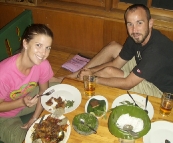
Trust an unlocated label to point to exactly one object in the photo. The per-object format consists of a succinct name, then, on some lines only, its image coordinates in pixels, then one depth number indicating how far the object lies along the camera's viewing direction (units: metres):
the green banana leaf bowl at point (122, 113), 1.33
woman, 1.66
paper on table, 3.09
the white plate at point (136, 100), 1.62
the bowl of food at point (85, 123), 1.46
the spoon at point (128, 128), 1.38
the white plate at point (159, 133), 1.45
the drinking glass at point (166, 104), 1.57
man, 1.92
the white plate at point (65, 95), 1.69
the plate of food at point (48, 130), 1.44
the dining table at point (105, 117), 1.44
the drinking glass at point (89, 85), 1.75
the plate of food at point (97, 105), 1.58
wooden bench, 1.93
